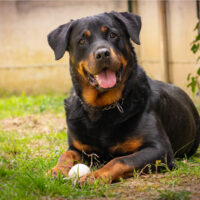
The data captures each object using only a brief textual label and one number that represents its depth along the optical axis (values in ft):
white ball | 11.62
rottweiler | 12.59
